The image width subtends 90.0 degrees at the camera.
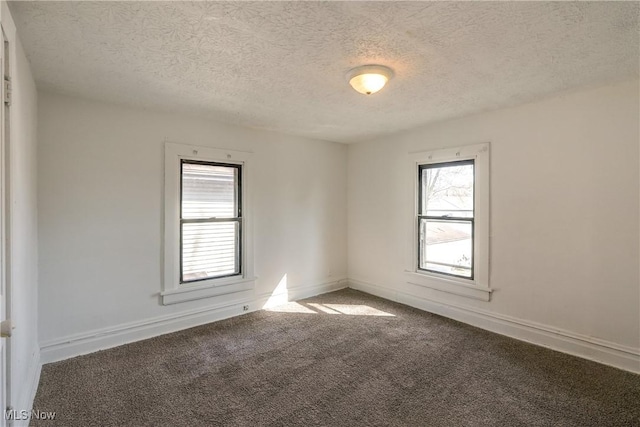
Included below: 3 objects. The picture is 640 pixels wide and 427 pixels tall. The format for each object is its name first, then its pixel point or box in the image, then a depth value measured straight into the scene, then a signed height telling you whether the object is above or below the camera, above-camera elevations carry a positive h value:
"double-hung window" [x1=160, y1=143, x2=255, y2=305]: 3.34 -0.14
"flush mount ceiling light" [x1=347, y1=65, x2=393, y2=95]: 2.23 +0.98
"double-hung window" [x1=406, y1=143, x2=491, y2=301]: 3.42 -0.07
